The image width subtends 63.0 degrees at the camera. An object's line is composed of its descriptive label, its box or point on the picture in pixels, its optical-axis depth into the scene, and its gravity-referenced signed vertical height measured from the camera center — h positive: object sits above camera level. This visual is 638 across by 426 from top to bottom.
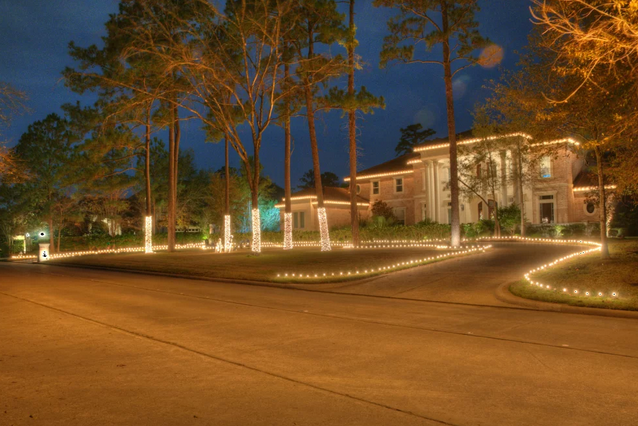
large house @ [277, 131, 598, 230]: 35.78 +3.00
